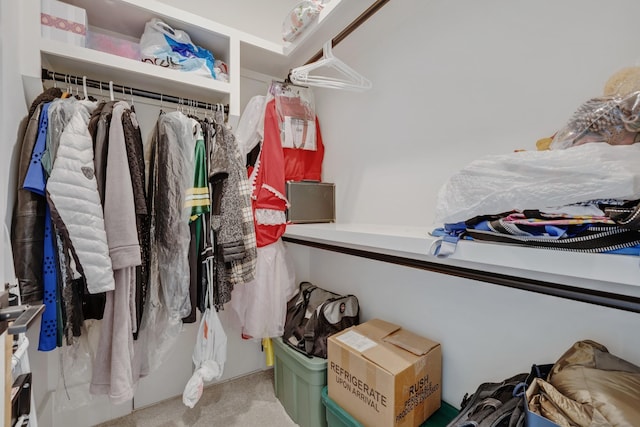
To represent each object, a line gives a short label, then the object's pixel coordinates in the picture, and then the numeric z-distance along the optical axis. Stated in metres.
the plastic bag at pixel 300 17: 1.29
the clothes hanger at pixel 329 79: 1.29
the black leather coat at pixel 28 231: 0.87
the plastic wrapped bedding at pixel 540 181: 0.51
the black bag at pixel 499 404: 0.72
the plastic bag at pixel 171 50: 1.21
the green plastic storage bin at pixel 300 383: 1.29
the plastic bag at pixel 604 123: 0.55
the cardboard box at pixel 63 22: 1.00
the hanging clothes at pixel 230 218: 1.19
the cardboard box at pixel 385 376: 0.98
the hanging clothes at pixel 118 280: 0.92
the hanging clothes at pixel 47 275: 0.92
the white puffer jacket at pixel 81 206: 0.84
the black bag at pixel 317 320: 1.39
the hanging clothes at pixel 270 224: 1.48
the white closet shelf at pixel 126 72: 1.03
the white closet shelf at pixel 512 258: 0.50
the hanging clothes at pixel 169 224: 1.09
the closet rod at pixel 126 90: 1.05
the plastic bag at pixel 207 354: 1.21
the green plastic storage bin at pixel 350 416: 1.08
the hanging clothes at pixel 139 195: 1.01
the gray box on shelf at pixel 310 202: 1.57
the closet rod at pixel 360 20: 1.05
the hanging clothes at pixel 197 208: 1.12
